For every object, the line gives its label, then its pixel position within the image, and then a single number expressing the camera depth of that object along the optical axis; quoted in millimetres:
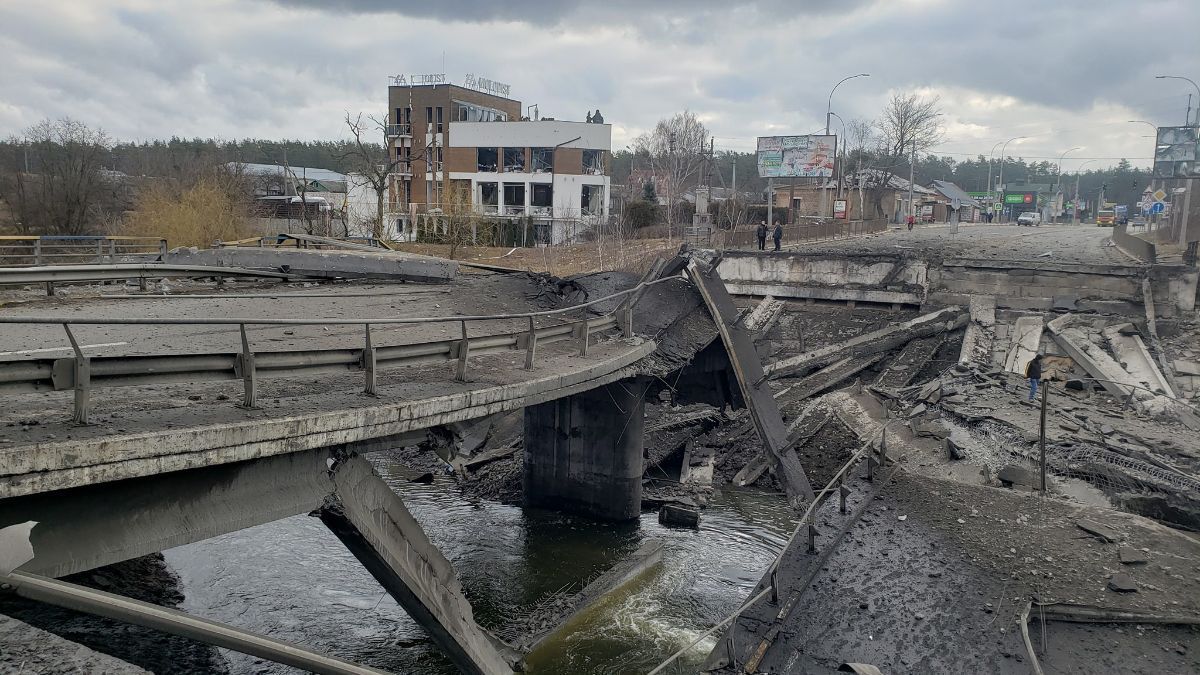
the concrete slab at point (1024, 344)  23750
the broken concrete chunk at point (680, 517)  18031
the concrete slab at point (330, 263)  19203
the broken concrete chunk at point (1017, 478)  13266
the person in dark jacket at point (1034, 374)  18609
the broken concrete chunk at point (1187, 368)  21188
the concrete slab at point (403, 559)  8469
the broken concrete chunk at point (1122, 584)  9742
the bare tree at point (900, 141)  80438
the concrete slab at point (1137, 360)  20203
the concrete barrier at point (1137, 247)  33259
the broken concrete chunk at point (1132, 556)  10383
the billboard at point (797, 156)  54394
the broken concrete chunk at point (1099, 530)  11072
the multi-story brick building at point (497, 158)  59375
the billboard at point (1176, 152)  47562
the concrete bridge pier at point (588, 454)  18156
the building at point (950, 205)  103812
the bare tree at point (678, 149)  74875
